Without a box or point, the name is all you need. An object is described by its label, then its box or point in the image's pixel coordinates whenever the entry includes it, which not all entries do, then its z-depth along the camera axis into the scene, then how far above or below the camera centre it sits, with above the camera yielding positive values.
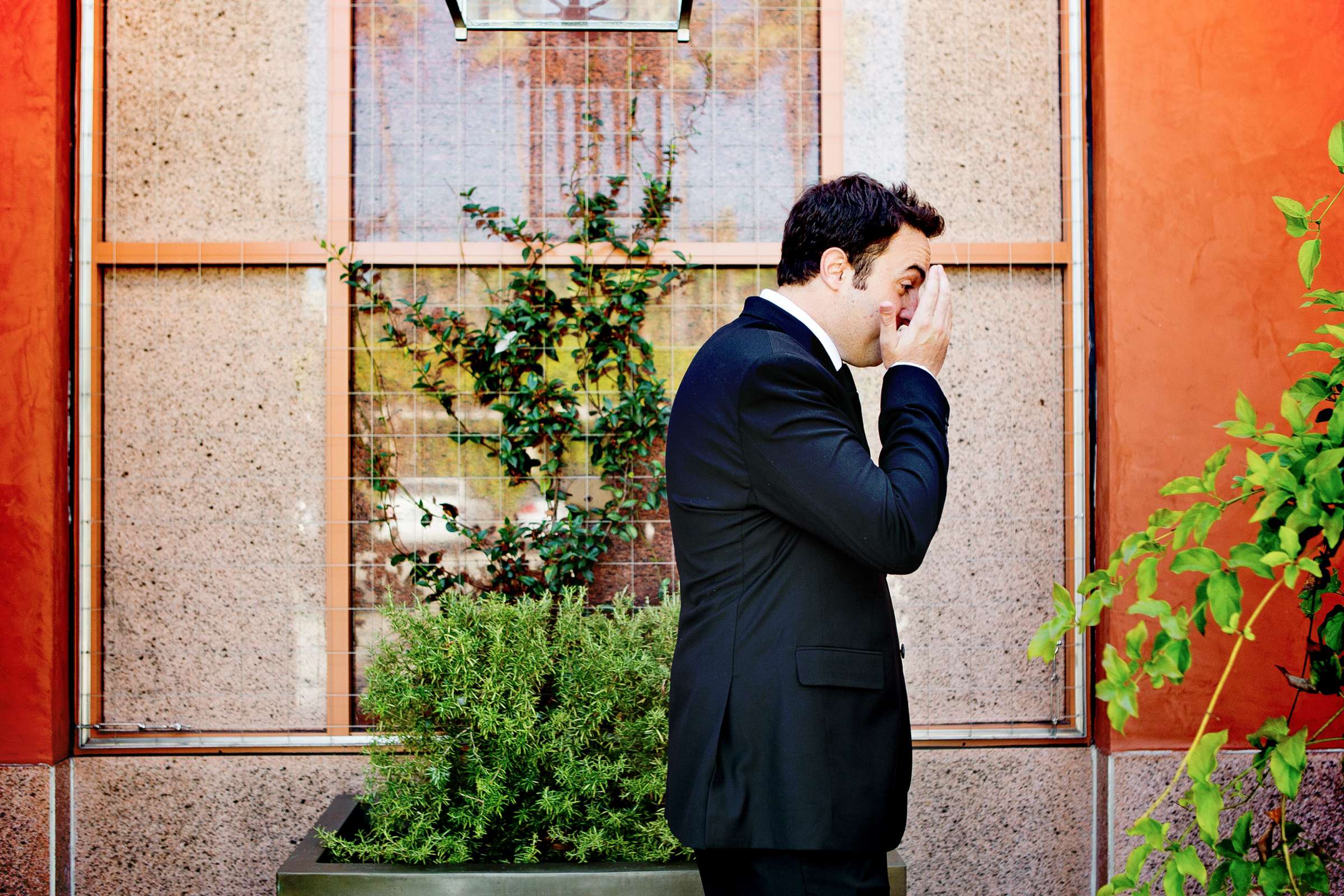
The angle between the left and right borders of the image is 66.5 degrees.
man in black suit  1.69 -0.24
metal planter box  2.79 -1.15
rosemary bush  2.89 -0.83
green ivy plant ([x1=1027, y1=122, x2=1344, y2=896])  1.41 -0.19
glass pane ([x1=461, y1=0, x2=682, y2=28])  2.74 +1.22
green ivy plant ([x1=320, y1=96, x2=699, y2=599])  3.62 +0.31
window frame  3.56 +0.53
